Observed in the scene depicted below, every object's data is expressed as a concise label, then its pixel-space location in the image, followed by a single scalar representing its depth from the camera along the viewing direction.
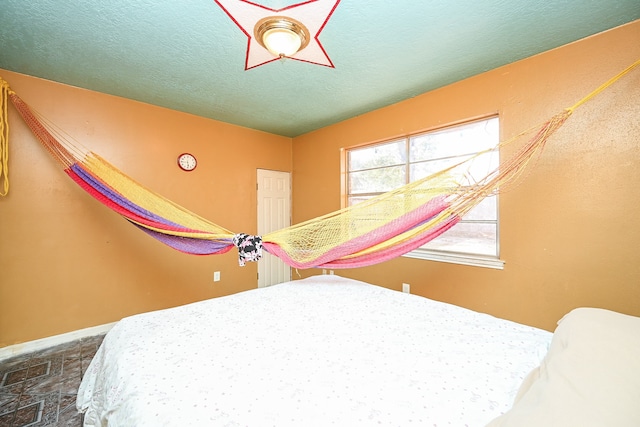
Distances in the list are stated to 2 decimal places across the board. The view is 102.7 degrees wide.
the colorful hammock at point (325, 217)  1.52
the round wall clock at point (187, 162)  2.72
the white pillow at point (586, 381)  0.50
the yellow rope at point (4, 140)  1.87
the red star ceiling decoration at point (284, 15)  1.10
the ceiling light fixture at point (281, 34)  1.20
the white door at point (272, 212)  3.35
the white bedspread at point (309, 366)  0.67
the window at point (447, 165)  2.00
